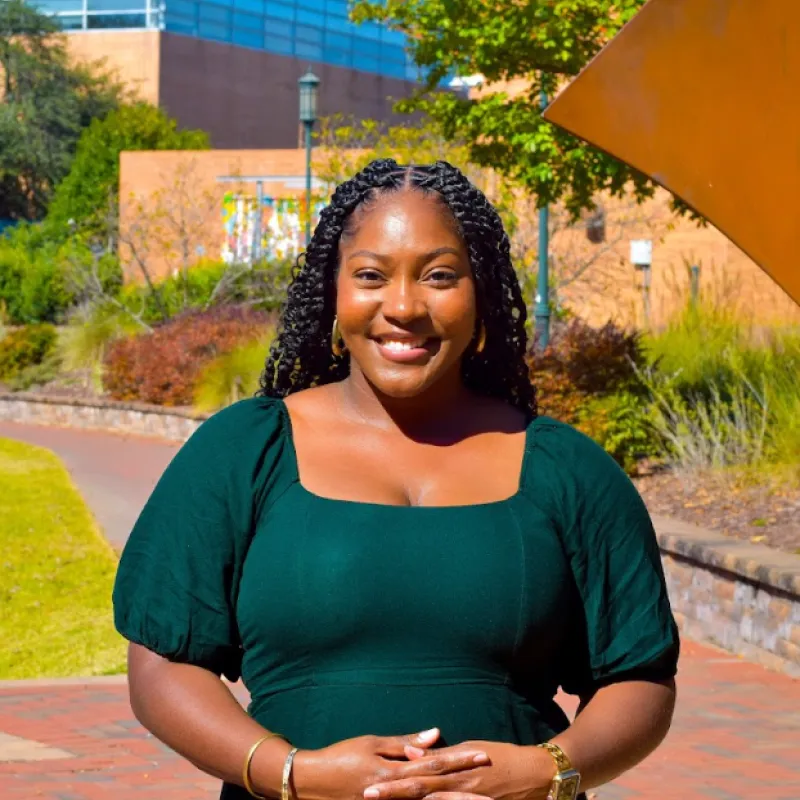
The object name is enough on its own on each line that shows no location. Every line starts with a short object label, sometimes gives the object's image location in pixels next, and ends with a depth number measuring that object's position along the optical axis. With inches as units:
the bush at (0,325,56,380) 1067.3
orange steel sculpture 243.0
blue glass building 2298.2
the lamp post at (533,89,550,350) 606.5
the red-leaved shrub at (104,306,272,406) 866.8
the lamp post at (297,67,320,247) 978.7
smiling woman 96.2
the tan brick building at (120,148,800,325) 776.9
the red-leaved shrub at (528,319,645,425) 505.4
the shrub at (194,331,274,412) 789.2
